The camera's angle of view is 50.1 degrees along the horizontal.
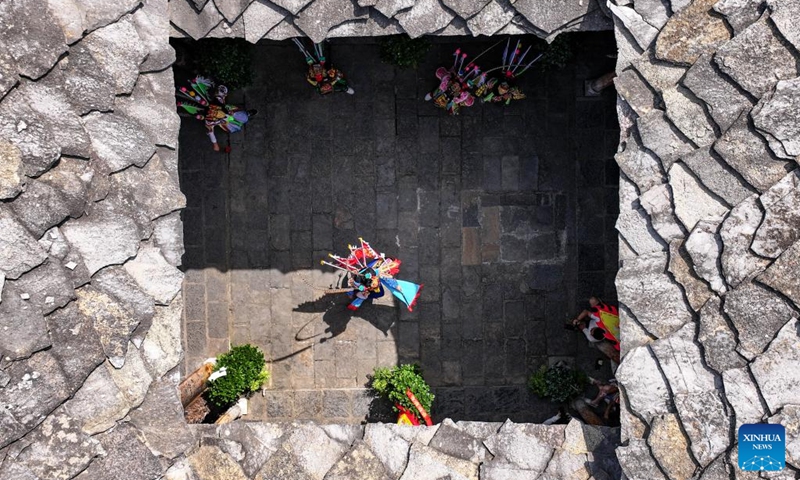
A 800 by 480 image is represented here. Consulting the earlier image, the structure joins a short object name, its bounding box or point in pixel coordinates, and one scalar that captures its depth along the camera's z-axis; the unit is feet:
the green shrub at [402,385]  30.07
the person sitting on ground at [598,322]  28.37
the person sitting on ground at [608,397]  29.12
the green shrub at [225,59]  29.91
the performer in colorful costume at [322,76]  30.22
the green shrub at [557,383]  31.12
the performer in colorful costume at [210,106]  30.14
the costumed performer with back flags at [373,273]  29.45
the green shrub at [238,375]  30.45
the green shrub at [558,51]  29.99
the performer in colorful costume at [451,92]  30.50
